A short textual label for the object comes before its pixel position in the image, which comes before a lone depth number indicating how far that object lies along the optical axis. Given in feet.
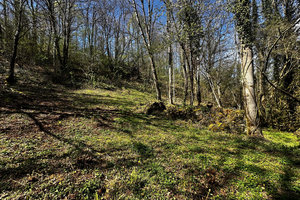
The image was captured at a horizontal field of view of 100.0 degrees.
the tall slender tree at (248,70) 16.49
